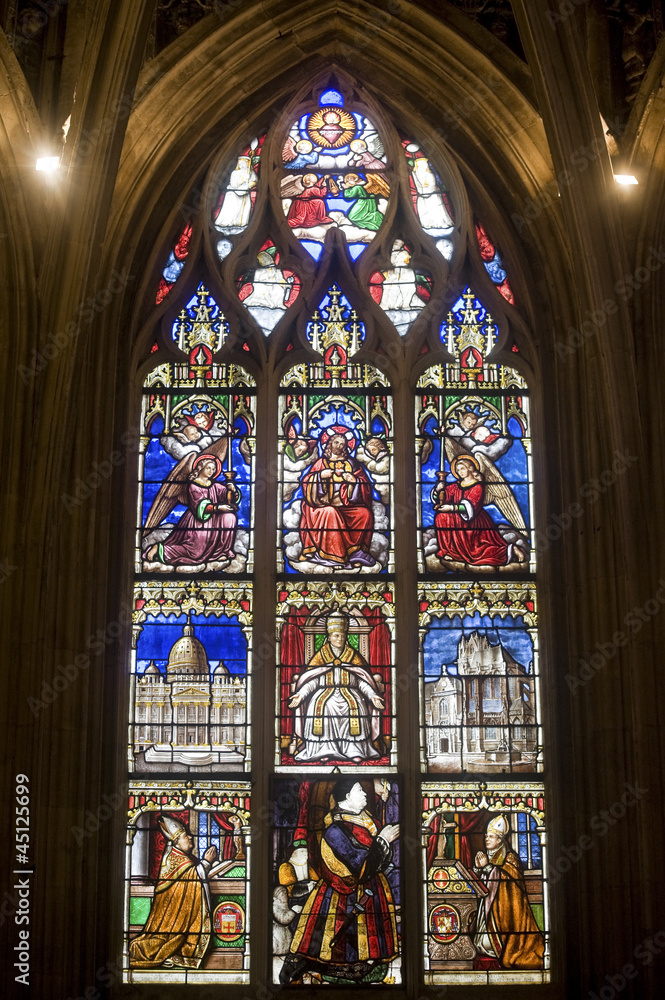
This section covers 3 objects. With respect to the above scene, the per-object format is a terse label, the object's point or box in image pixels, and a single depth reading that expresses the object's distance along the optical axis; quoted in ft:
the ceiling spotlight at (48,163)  32.40
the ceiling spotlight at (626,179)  33.14
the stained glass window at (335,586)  30.25
